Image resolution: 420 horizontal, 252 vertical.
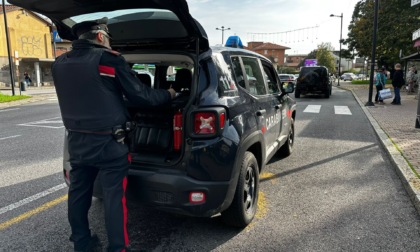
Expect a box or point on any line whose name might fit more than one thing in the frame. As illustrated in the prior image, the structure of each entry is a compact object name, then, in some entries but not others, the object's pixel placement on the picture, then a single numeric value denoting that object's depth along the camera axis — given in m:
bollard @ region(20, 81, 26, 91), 27.72
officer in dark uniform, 2.38
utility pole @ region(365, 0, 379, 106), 13.25
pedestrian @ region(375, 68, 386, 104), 14.37
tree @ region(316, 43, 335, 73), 71.29
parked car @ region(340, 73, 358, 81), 59.29
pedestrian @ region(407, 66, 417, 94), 18.53
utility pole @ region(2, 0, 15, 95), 19.72
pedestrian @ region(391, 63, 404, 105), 13.93
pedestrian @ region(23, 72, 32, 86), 34.50
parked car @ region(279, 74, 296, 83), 32.28
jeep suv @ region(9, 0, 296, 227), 2.73
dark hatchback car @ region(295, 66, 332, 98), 18.55
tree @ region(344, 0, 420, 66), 23.12
